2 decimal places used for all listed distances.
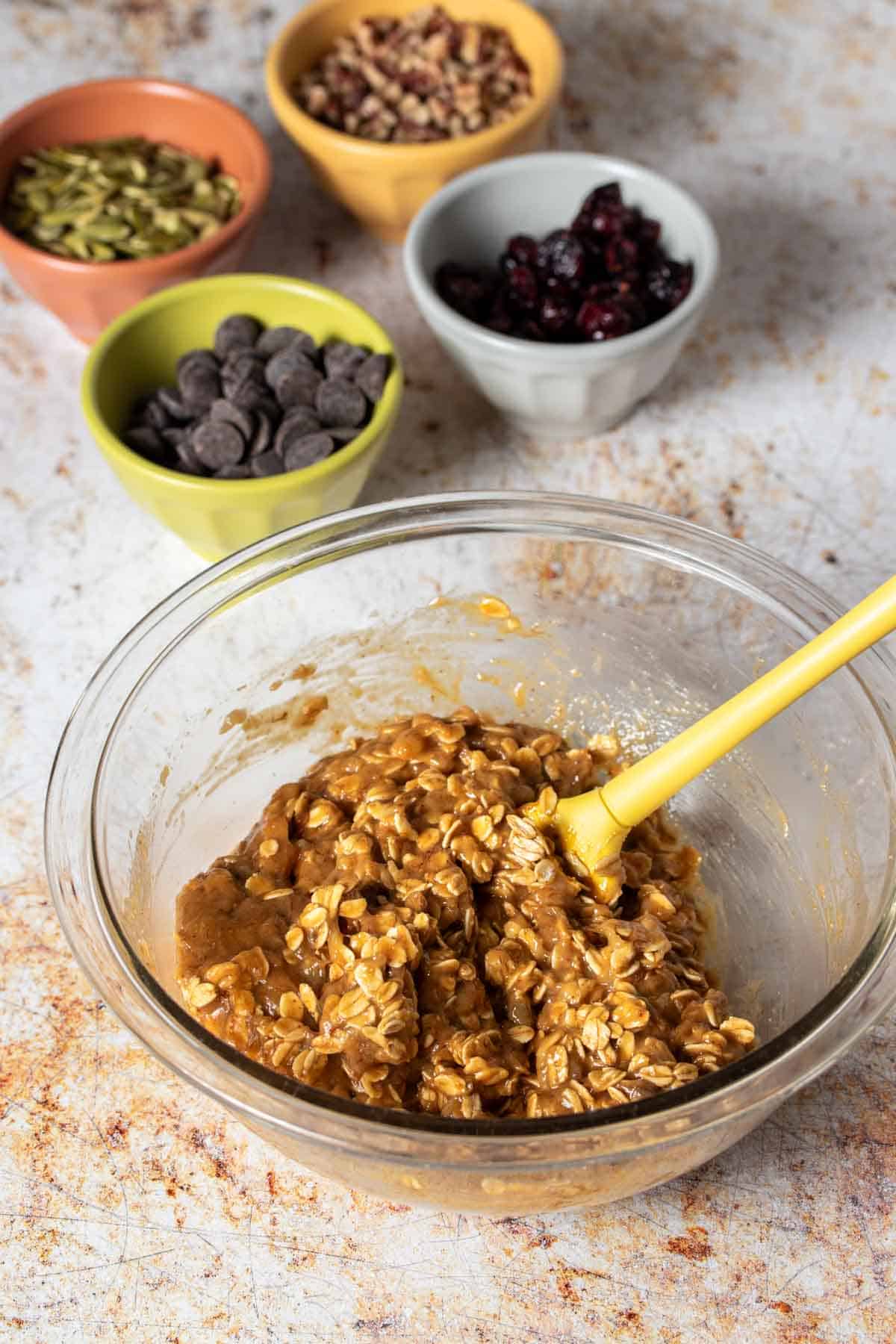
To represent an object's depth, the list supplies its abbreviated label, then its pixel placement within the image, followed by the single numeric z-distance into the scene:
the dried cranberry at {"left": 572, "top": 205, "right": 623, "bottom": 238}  0.86
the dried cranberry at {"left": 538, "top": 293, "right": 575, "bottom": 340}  0.85
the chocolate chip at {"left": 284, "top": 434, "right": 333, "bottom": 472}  0.81
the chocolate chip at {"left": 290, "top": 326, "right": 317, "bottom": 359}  0.85
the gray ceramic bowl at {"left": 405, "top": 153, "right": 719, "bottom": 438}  0.83
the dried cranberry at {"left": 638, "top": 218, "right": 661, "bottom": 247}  0.86
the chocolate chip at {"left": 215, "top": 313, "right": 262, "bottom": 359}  0.86
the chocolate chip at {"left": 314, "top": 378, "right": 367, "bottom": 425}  0.83
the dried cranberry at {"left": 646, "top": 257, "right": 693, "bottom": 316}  0.85
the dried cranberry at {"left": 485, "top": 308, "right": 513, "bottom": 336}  0.85
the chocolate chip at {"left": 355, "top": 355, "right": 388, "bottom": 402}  0.83
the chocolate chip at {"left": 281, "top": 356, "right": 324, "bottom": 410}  0.84
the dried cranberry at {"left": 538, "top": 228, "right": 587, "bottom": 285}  0.85
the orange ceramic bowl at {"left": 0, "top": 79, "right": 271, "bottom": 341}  0.87
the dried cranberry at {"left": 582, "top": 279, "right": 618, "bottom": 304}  0.85
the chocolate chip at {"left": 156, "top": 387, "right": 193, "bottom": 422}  0.84
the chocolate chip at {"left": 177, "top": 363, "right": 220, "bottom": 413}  0.84
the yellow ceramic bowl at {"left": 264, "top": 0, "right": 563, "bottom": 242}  0.89
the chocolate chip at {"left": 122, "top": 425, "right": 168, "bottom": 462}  0.83
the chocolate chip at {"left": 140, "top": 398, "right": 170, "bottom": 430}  0.84
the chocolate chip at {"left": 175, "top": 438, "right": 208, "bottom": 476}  0.82
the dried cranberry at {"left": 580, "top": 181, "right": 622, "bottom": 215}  0.86
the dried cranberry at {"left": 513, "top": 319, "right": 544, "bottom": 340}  0.85
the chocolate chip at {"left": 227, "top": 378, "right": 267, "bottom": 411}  0.83
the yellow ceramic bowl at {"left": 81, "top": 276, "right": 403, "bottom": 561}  0.80
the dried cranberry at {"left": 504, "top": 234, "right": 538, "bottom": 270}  0.87
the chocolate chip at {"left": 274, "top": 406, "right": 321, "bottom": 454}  0.82
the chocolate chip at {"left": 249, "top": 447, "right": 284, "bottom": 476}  0.82
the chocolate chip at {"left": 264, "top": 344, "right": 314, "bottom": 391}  0.84
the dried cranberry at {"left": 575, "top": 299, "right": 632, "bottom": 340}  0.84
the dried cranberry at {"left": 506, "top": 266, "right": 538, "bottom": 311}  0.85
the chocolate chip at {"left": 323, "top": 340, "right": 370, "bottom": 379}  0.84
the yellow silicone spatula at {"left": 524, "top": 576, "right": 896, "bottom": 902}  0.68
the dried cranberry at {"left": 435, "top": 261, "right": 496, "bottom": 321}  0.86
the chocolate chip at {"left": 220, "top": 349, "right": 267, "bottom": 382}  0.84
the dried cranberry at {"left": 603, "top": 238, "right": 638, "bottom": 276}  0.85
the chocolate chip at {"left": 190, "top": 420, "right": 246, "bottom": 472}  0.82
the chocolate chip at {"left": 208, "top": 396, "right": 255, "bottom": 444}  0.83
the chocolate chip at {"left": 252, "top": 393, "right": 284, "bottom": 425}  0.84
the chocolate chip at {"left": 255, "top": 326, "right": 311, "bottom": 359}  0.86
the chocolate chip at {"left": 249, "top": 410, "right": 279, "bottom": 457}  0.83
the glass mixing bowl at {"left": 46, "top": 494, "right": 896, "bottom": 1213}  0.66
